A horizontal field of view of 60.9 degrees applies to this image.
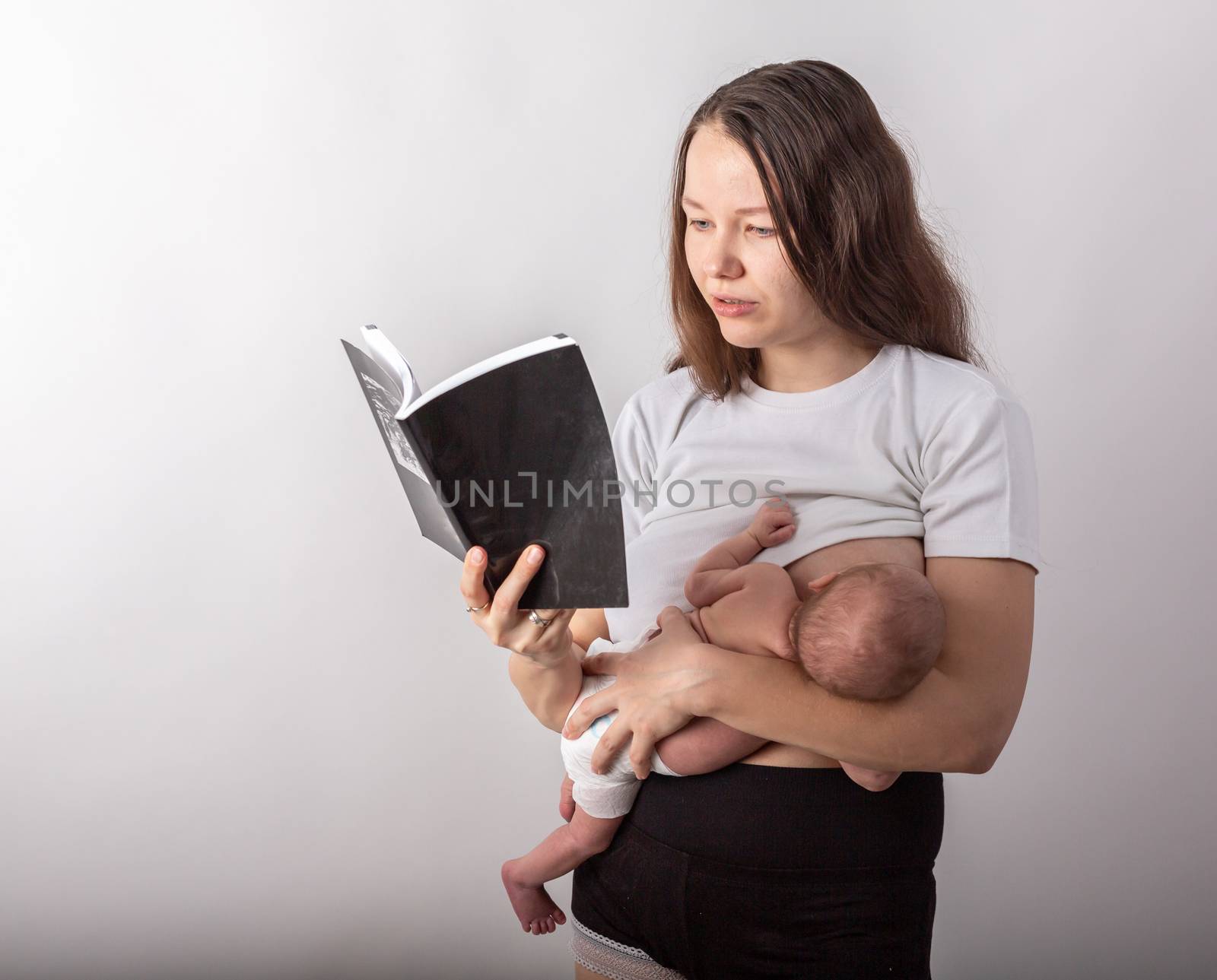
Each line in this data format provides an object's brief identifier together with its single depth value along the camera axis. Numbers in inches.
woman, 47.4
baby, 45.6
